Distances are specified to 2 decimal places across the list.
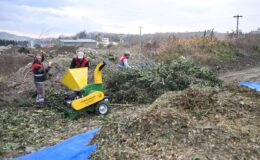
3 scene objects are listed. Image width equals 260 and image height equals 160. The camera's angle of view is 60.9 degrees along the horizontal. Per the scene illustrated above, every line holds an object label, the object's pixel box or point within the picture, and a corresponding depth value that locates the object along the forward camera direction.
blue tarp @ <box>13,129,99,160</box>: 3.29
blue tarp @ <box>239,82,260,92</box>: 6.68
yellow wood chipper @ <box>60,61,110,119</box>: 5.18
